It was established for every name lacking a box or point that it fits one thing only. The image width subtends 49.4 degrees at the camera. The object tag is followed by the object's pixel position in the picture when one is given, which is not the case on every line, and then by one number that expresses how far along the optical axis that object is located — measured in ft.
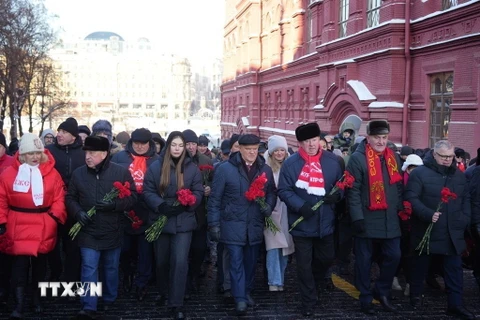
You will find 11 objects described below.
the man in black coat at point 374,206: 19.29
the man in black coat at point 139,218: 21.65
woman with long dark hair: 19.15
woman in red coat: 18.44
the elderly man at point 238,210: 19.76
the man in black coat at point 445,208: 19.33
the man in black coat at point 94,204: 18.72
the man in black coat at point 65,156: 21.95
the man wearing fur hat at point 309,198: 19.56
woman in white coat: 22.24
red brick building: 38.86
